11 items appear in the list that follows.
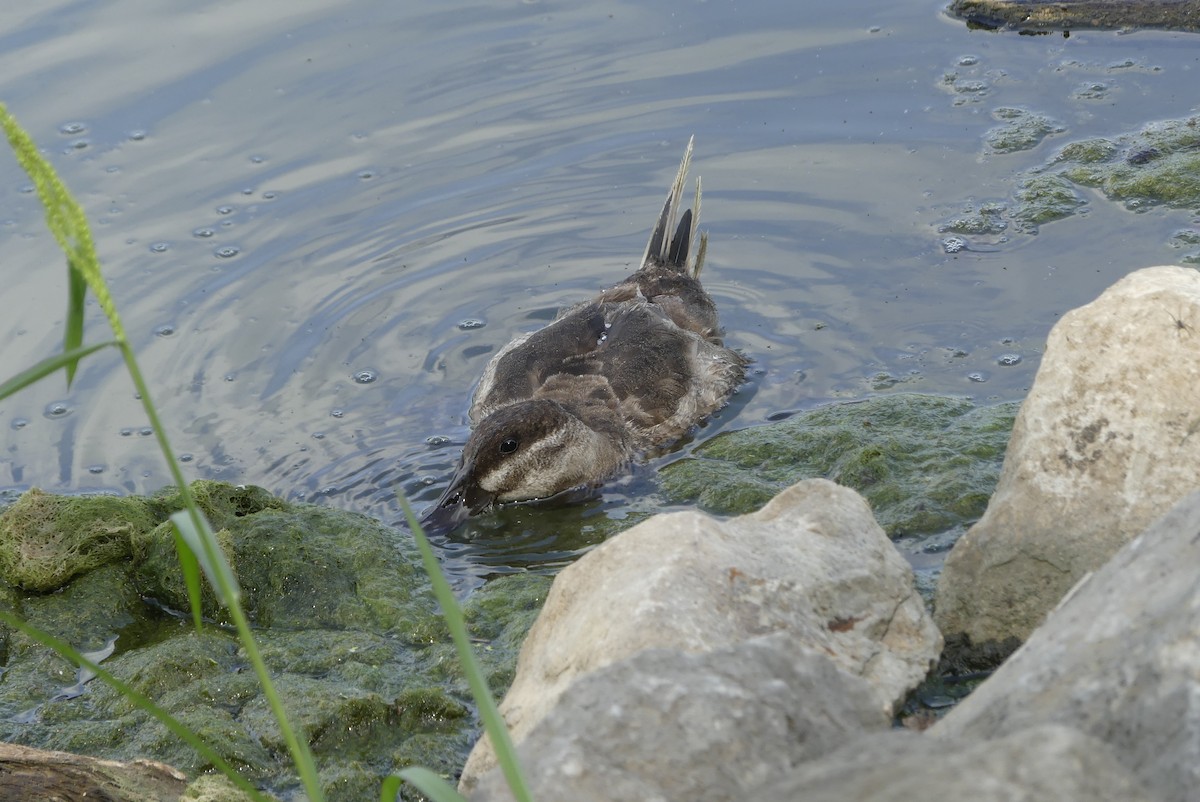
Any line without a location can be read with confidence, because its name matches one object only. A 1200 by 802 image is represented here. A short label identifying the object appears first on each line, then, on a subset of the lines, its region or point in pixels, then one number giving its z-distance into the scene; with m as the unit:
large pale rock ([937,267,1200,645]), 8.44
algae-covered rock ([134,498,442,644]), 11.42
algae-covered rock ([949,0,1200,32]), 21.95
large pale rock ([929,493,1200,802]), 4.48
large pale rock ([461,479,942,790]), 7.16
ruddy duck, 14.56
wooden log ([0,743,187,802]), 7.63
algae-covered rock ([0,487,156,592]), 11.62
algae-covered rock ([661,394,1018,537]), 12.17
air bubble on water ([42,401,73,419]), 16.67
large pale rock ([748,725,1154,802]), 3.97
